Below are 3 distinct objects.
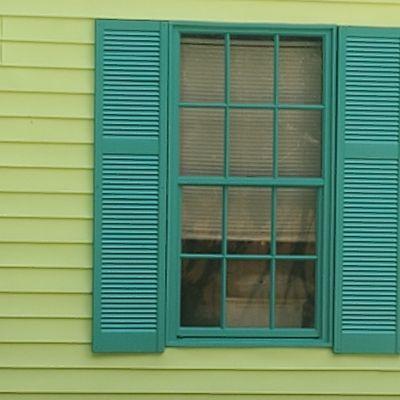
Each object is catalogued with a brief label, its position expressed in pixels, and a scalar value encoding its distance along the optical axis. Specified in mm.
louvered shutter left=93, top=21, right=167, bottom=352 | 12242
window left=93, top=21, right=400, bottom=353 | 12281
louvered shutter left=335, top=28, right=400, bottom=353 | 12453
